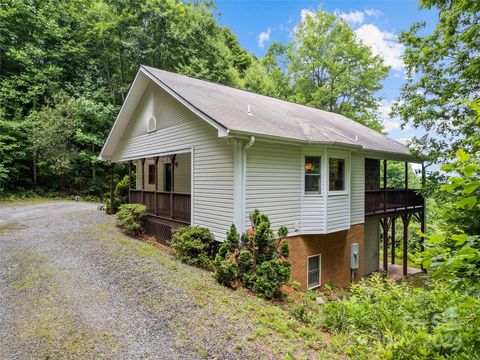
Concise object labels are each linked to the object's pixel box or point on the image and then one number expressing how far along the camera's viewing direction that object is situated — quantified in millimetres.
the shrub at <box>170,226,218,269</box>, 8328
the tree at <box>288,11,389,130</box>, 26578
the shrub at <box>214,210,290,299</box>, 6805
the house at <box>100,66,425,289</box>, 8227
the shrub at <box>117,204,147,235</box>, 11641
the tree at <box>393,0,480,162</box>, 9859
